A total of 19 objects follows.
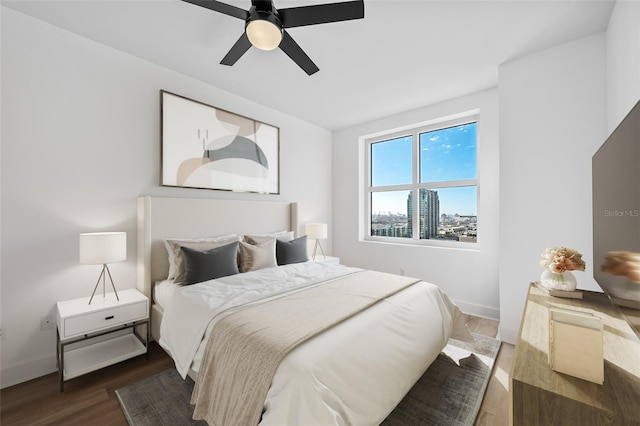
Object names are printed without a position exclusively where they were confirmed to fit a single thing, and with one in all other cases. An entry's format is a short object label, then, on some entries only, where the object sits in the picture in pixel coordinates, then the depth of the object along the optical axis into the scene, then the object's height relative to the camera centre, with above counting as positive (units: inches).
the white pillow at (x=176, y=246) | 100.2 -12.7
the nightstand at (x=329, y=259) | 159.3 -27.2
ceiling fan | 62.9 +47.4
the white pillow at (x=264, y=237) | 126.7 -11.7
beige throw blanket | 49.6 -26.7
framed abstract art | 113.7 +30.3
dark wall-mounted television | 37.5 -0.1
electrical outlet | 85.7 -34.8
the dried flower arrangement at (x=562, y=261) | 67.7 -12.0
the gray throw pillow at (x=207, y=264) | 94.0 -18.3
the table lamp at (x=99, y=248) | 81.9 -10.9
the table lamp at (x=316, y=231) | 161.2 -10.6
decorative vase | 67.5 -17.1
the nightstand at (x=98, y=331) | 77.9 -35.8
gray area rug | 66.1 -49.4
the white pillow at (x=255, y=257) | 112.9 -18.4
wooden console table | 30.7 -21.6
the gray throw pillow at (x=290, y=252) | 125.4 -18.2
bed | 46.5 -27.3
